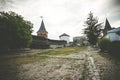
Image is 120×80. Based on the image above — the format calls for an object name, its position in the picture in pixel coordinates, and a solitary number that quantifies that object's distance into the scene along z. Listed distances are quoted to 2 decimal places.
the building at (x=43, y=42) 50.47
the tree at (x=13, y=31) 22.91
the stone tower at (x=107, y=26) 48.61
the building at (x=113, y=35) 29.12
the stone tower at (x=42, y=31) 85.43
